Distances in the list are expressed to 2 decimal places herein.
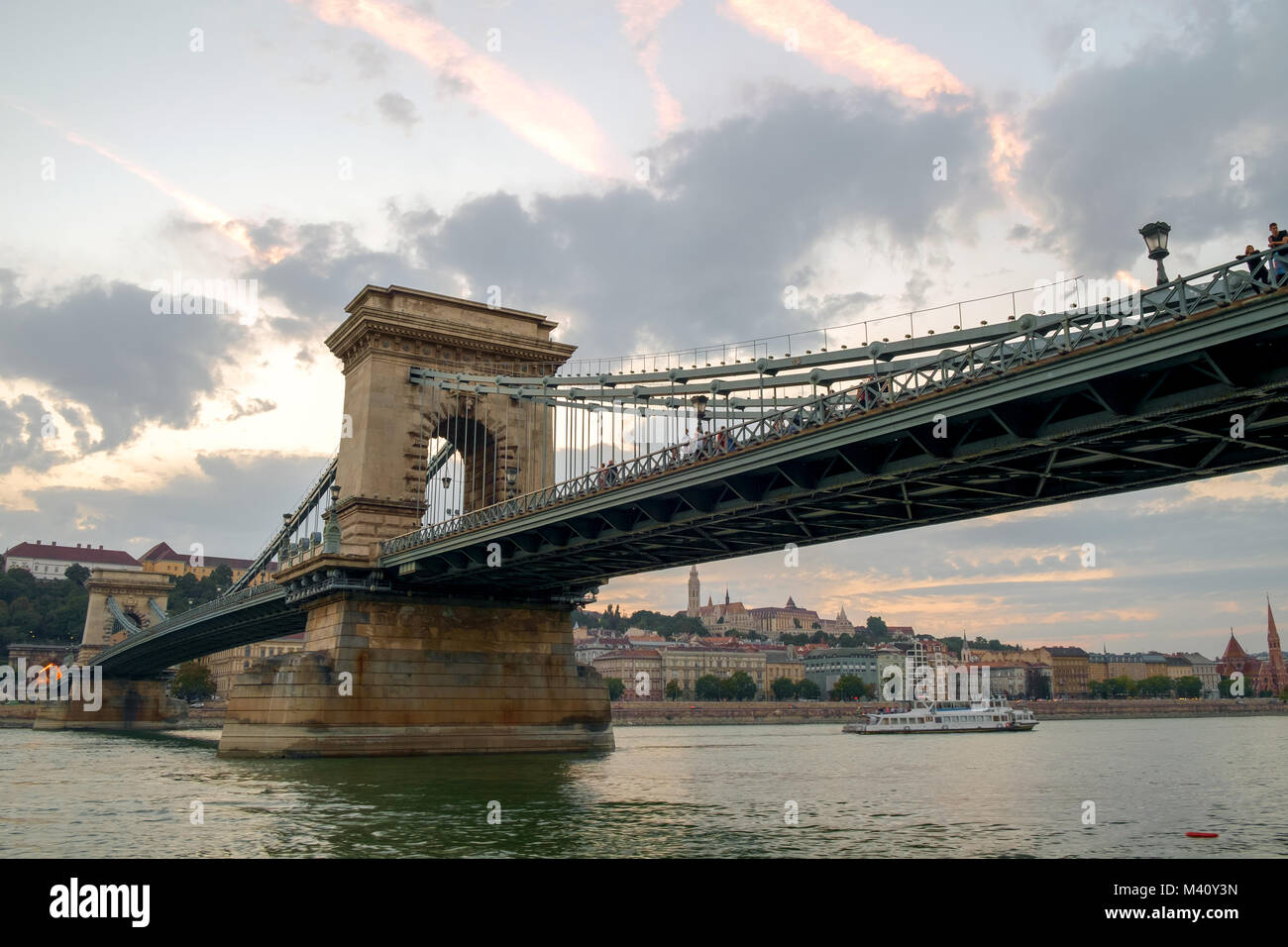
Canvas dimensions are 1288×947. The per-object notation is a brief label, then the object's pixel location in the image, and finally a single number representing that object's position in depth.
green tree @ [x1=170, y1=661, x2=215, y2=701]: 128.26
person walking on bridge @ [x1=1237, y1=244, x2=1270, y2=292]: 18.14
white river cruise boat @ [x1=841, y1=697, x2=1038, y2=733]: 100.81
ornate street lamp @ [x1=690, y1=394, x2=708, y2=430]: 33.53
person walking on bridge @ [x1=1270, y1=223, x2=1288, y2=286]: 17.89
